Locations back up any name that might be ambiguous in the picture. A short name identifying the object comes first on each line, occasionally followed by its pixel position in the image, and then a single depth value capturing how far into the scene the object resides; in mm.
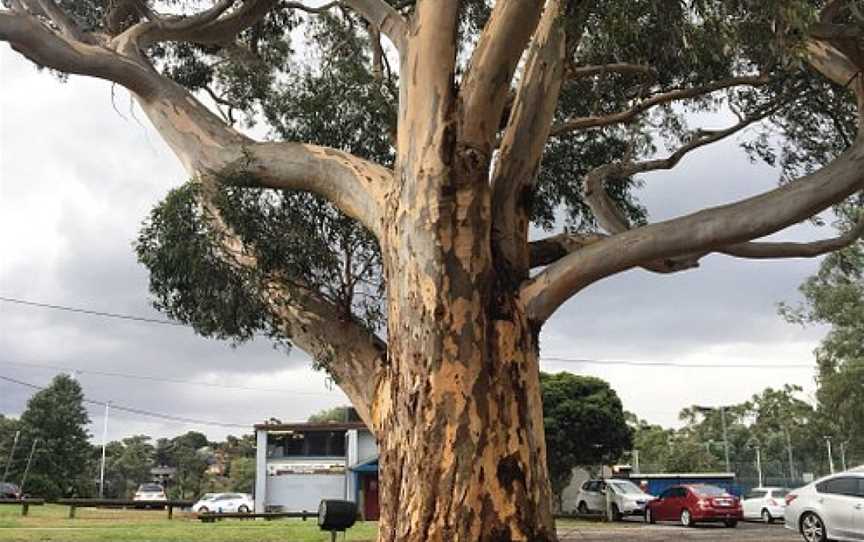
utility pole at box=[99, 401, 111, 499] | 66188
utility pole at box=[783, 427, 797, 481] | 53531
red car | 26578
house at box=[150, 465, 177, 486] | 77069
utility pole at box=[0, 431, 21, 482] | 59941
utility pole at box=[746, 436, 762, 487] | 54156
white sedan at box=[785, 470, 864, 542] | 15703
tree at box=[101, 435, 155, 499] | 80438
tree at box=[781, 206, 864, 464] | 34062
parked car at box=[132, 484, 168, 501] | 51906
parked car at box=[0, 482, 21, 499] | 47281
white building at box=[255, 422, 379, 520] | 44094
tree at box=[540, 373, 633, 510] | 35438
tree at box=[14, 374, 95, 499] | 58594
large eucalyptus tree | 8508
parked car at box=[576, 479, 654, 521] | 30812
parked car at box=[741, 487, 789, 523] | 29844
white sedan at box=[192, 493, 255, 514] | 43562
